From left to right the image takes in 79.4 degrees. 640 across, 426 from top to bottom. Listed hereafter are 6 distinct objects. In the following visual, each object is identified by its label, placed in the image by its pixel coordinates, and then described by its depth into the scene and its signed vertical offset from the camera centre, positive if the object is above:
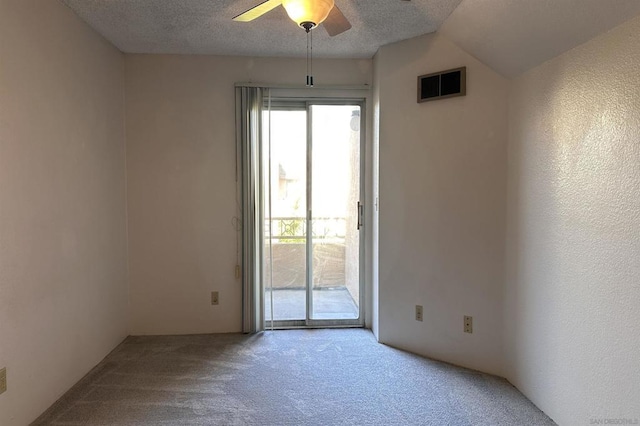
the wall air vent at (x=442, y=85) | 2.81 +0.91
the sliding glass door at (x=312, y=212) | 3.62 -0.06
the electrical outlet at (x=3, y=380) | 1.95 -0.88
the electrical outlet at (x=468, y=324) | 2.86 -0.88
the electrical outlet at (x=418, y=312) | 3.08 -0.86
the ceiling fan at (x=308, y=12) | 1.81 +0.95
